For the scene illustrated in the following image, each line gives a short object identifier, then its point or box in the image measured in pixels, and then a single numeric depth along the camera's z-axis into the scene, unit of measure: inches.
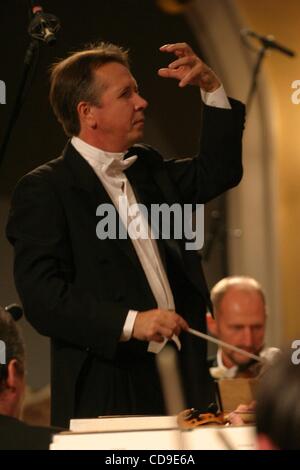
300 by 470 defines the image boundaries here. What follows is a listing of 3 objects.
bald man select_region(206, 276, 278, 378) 246.2
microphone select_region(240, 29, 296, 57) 312.9
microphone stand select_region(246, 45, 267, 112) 341.4
